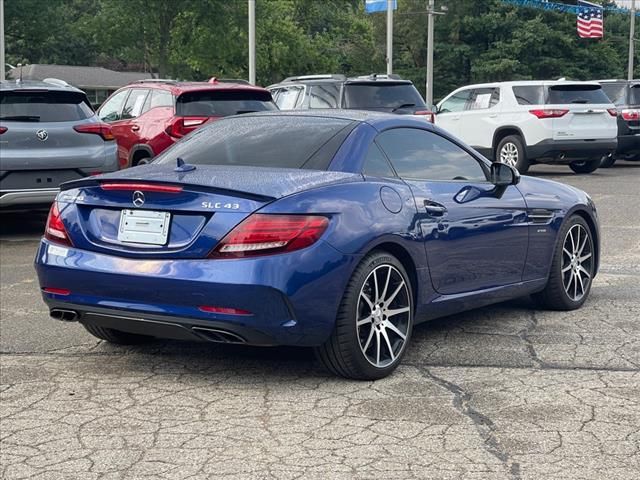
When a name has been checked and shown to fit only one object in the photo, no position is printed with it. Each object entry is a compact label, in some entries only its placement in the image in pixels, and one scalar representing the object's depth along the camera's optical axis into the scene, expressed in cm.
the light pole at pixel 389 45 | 3917
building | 6566
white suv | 1919
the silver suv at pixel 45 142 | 1081
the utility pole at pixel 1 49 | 2881
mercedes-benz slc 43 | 516
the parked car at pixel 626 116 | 2181
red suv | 1374
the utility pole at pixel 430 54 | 4197
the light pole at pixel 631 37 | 5103
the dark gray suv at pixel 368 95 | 1733
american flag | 4150
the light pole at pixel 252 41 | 2892
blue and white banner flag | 3666
